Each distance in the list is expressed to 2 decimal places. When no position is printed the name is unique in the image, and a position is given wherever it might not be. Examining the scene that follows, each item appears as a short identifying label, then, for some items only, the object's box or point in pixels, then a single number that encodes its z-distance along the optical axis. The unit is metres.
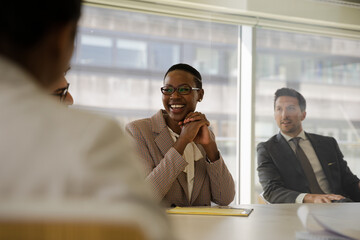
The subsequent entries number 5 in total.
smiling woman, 2.21
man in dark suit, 3.68
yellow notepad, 1.77
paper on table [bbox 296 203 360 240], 1.20
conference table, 1.35
